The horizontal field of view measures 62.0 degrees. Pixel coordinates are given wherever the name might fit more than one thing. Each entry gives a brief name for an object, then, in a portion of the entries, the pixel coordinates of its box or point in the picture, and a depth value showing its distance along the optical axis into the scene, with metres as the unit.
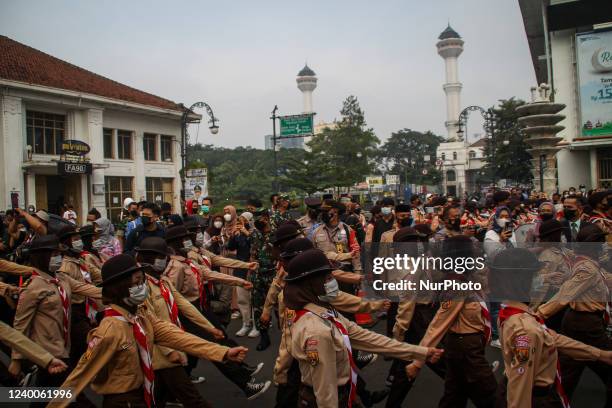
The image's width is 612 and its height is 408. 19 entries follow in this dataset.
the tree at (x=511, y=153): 47.19
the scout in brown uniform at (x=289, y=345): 4.07
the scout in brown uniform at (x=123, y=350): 3.39
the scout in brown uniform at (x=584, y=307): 4.20
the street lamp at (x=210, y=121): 21.30
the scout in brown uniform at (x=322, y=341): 3.17
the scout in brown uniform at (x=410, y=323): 4.68
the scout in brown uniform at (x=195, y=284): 5.22
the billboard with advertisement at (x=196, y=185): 16.28
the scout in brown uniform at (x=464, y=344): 4.00
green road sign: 25.09
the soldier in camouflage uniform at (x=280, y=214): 8.28
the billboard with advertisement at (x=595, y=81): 29.97
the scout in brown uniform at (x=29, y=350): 3.98
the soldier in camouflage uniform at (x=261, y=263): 7.79
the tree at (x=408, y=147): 94.00
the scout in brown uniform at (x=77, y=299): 5.34
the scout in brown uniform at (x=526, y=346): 3.26
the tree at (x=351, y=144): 49.88
